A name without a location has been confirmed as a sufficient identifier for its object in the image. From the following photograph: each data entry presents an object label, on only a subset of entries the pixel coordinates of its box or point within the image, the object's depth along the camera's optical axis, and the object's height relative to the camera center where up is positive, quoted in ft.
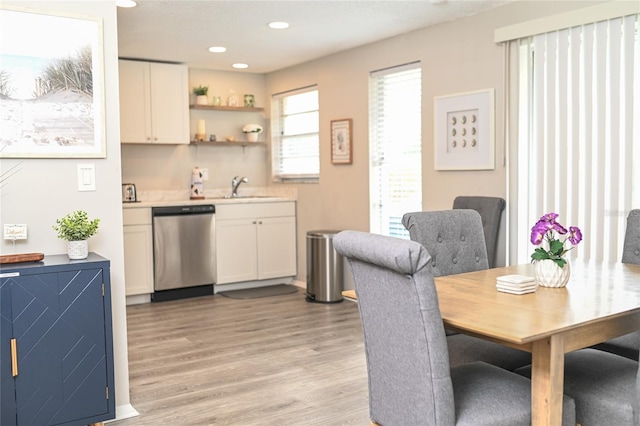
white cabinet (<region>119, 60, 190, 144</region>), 18.81 +2.70
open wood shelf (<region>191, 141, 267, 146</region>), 20.81 +1.52
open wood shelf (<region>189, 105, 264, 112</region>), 20.64 +2.75
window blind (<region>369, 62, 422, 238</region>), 16.16 +1.07
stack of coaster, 7.26 -1.24
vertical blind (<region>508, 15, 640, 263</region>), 11.23 +0.99
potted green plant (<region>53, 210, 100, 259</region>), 8.96 -0.67
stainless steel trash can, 18.15 -2.56
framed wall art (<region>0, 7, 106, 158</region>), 8.98 +1.56
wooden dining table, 5.78 -1.36
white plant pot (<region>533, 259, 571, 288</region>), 7.54 -1.14
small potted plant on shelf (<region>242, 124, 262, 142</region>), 21.89 +1.99
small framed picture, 18.19 +1.33
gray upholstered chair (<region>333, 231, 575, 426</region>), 5.69 -1.75
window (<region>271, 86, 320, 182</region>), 20.22 +1.73
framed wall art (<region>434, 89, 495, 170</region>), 13.78 +1.24
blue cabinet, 8.25 -2.19
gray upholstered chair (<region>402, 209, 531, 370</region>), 8.40 -0.91
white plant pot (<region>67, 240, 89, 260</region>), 8.95 -0.92
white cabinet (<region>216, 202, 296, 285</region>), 19.72 -1.87
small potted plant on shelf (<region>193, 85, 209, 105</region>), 20.62 +3.12
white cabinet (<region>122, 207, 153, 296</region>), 17.87 -1.90
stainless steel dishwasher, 18.48 -2.01
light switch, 9.55 +0.17
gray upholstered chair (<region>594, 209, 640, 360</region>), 8.53 -0.96
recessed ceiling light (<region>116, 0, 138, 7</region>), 12.73 +3.93
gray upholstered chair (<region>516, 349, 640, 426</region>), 6.23 -2.25
